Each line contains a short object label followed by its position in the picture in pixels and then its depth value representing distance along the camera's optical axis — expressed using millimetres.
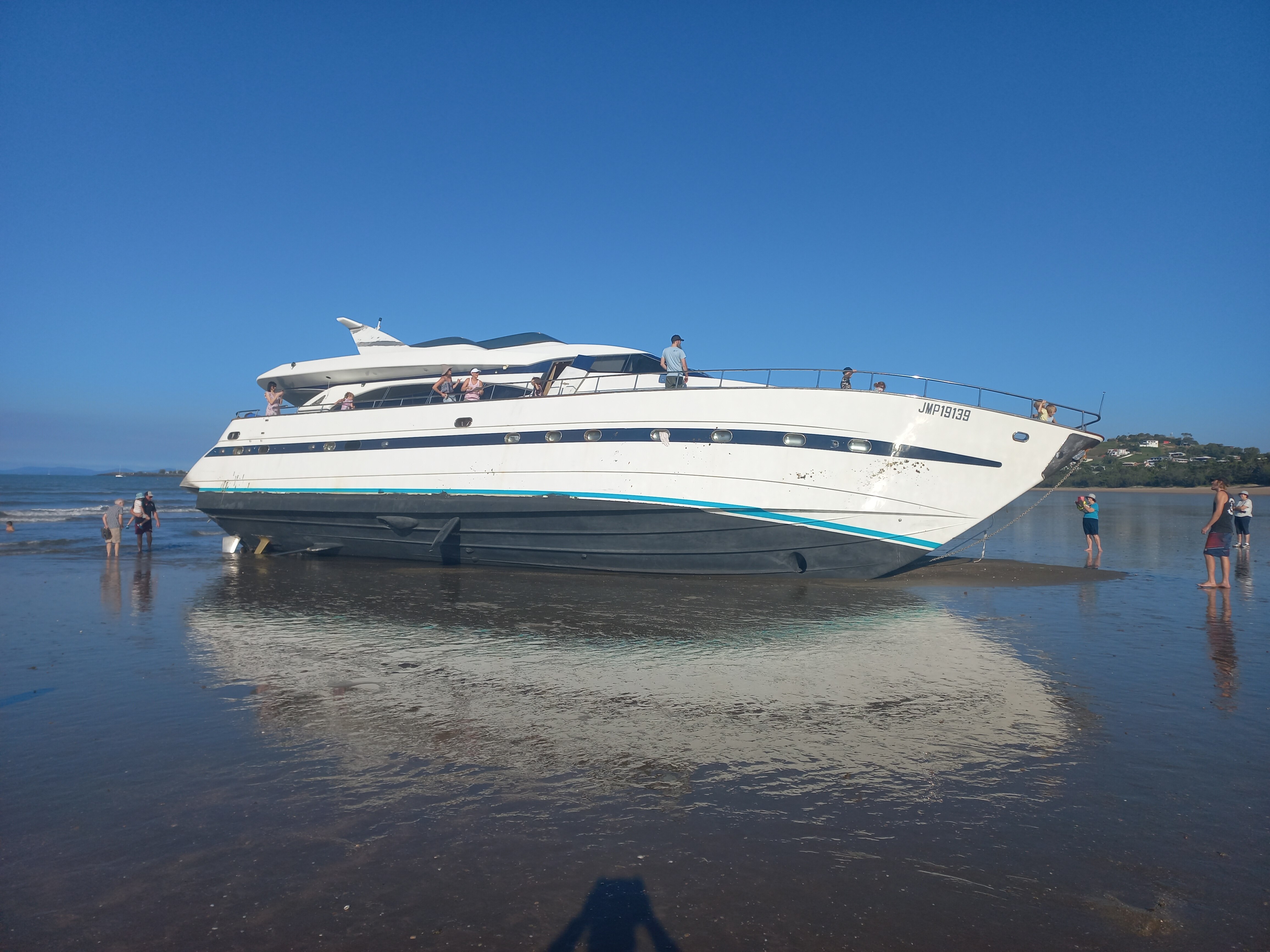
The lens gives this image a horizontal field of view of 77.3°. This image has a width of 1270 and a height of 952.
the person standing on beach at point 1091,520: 17281
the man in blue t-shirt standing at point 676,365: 13922
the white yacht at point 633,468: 12398
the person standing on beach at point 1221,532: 11594
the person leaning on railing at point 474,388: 15703
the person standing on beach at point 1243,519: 18219
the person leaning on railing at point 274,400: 18812
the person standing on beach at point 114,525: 17234
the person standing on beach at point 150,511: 18547
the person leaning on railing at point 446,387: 16141
